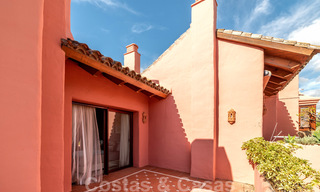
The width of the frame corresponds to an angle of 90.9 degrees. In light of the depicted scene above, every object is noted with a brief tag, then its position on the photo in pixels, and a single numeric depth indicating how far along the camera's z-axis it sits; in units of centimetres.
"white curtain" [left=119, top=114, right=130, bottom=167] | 634
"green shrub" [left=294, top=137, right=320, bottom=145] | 404
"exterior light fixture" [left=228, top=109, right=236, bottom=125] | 518
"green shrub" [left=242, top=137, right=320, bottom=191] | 229
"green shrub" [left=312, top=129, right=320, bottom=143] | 405
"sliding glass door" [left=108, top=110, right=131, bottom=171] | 602
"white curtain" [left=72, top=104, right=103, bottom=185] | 459
